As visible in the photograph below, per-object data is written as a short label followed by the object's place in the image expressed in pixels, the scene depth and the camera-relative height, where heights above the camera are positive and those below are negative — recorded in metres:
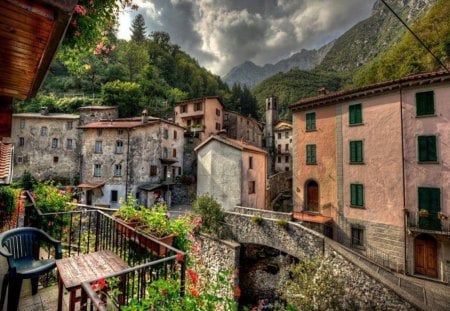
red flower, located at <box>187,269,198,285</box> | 3.33 -1.61
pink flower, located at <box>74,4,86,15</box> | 2.82 +2.00
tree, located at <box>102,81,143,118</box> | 38.28 +12.02
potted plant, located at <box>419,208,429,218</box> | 13.48 -2.53
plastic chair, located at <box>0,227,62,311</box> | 3.47 -1.66
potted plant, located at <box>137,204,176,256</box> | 4.79 -1.40
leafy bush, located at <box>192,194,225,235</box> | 17.08 -3.51
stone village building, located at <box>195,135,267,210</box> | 22.31 -0.43
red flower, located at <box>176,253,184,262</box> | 3.35 -1.32
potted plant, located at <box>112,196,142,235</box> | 5.32 -1.19
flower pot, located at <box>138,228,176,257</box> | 4.69 -1.64
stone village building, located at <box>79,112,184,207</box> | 26.45 +0.72
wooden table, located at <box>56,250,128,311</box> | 3.04 -1.58
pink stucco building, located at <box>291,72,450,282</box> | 13.53 -0.01
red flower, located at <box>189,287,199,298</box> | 2.89 -1.64
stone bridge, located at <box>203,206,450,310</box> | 10.93 -5.44
